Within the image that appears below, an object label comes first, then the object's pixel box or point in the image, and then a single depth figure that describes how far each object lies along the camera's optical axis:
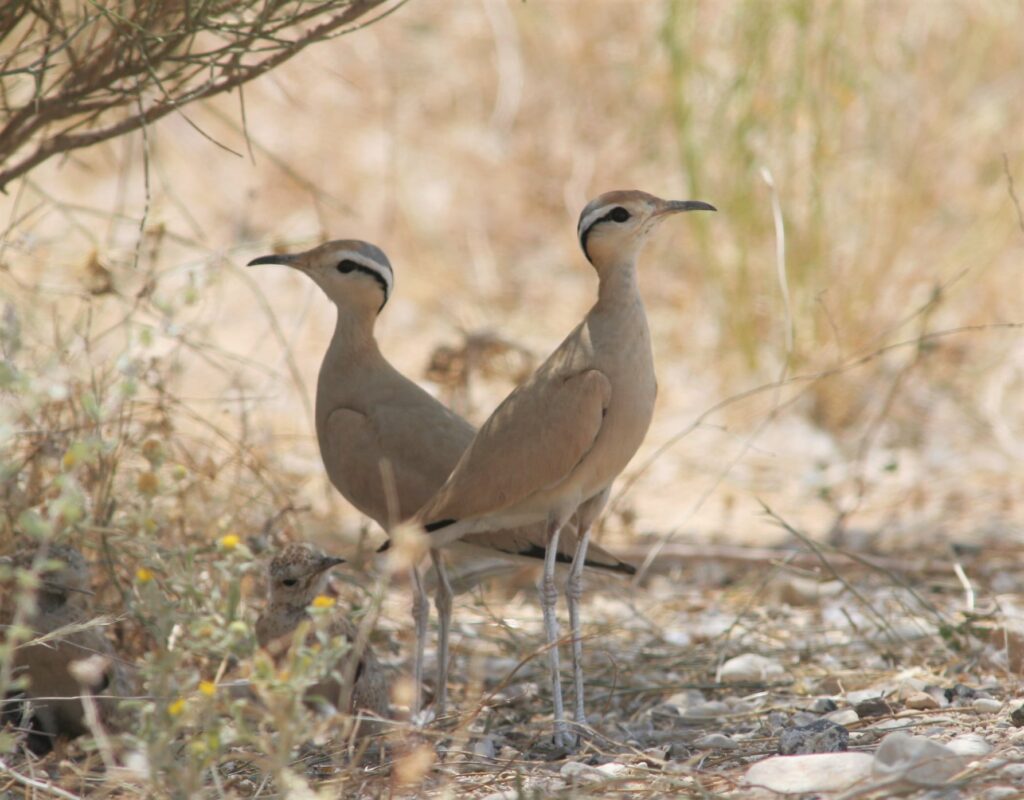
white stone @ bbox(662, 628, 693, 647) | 9.55
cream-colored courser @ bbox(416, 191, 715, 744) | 7.26
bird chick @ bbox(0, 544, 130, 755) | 7.30
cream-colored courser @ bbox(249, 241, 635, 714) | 8.09
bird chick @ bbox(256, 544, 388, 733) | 7.43
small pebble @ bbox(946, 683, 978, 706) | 7.59
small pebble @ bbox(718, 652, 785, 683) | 8.67
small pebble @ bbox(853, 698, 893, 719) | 7.39
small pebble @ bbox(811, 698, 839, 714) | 7.61
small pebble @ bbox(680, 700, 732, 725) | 7.92
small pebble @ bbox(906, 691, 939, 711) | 7.61
